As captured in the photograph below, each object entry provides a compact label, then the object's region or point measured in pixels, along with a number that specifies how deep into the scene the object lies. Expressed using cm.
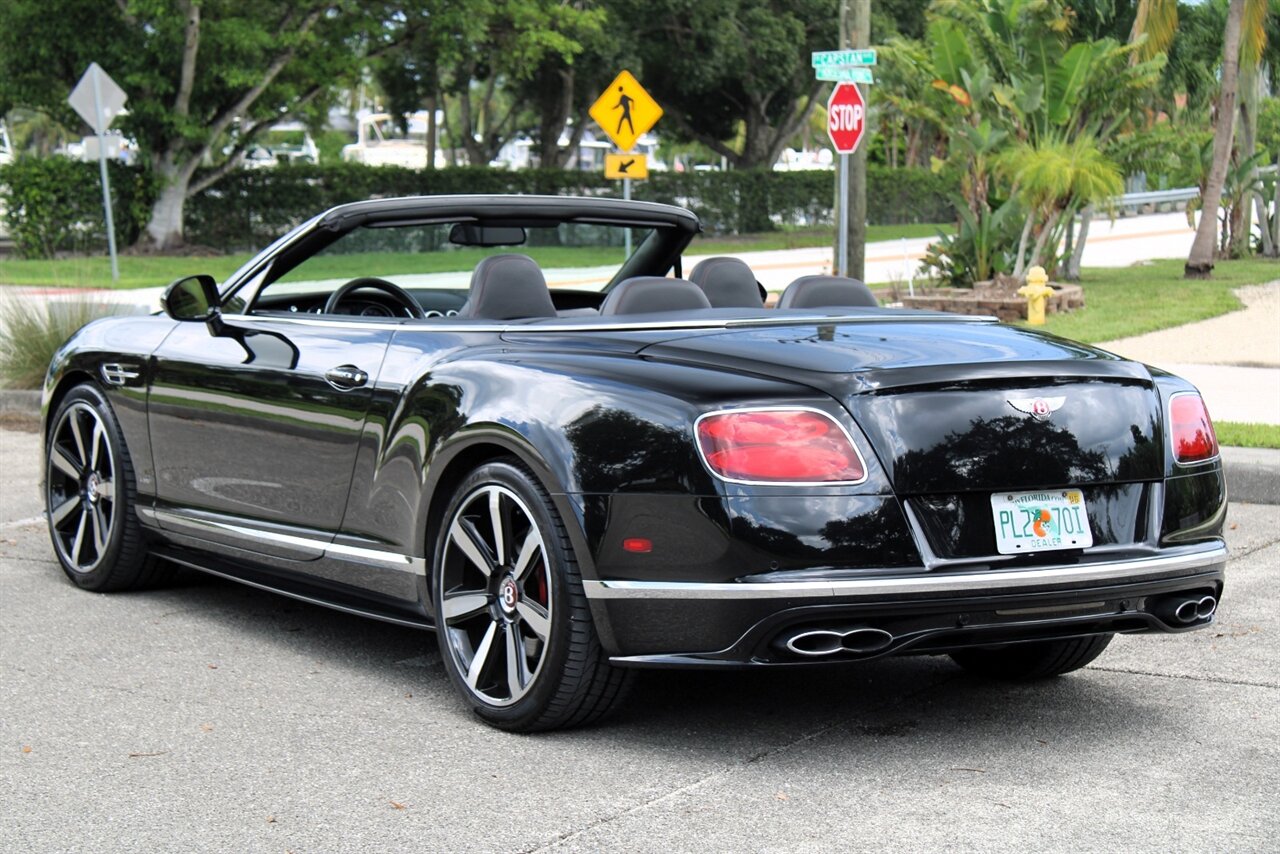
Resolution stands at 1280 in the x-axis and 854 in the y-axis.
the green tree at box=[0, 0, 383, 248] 3303
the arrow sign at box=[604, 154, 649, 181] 1864
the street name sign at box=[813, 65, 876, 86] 1673
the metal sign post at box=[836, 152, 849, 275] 1858
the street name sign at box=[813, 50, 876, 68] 1659
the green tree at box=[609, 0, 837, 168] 4428
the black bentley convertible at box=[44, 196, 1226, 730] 434
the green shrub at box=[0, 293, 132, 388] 1310
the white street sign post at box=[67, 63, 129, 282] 2469
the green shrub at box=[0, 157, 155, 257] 3441
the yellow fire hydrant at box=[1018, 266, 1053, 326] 1934
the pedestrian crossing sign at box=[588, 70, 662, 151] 1933
